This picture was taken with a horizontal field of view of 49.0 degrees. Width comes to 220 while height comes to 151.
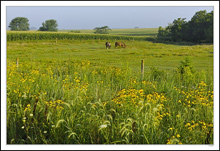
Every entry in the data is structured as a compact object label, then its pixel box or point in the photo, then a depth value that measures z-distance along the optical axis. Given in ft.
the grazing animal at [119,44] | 128.88
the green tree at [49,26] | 264.72
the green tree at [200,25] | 173.91
